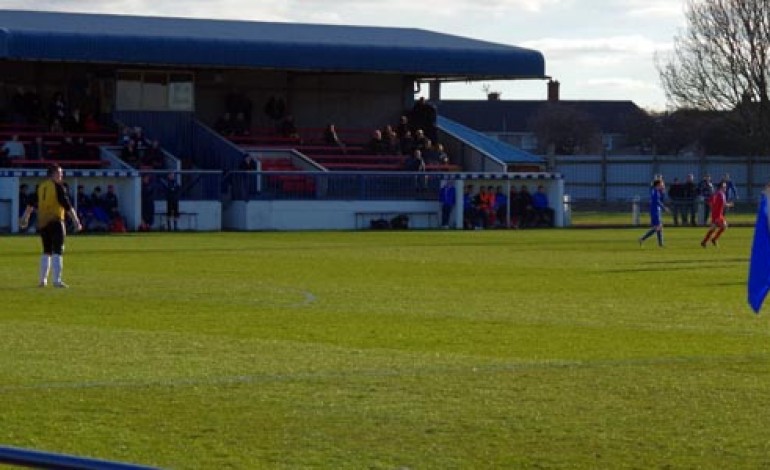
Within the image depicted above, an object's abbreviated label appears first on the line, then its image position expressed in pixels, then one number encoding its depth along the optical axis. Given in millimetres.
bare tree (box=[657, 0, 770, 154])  91875
